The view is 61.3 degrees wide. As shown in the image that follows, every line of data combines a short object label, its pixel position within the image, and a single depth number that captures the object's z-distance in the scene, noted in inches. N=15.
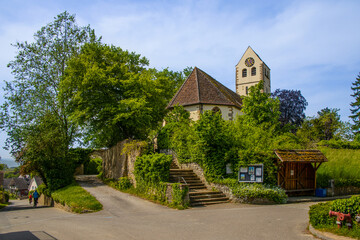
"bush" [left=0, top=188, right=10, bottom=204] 1632.9
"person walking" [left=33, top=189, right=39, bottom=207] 994.9
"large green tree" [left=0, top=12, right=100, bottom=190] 922.7
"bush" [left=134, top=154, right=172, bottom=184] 668.7
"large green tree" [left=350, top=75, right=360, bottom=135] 1777.9
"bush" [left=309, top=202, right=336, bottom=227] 356.8
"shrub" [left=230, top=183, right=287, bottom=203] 631.8
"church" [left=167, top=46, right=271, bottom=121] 1195.3
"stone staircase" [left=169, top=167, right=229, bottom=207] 631.8
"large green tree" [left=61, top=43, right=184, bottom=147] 919.0
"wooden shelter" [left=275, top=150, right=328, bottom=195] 689.6
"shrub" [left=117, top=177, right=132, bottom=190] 812.0
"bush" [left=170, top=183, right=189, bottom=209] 589.3
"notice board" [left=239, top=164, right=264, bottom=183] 649.6
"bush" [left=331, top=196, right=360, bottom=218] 328.3
